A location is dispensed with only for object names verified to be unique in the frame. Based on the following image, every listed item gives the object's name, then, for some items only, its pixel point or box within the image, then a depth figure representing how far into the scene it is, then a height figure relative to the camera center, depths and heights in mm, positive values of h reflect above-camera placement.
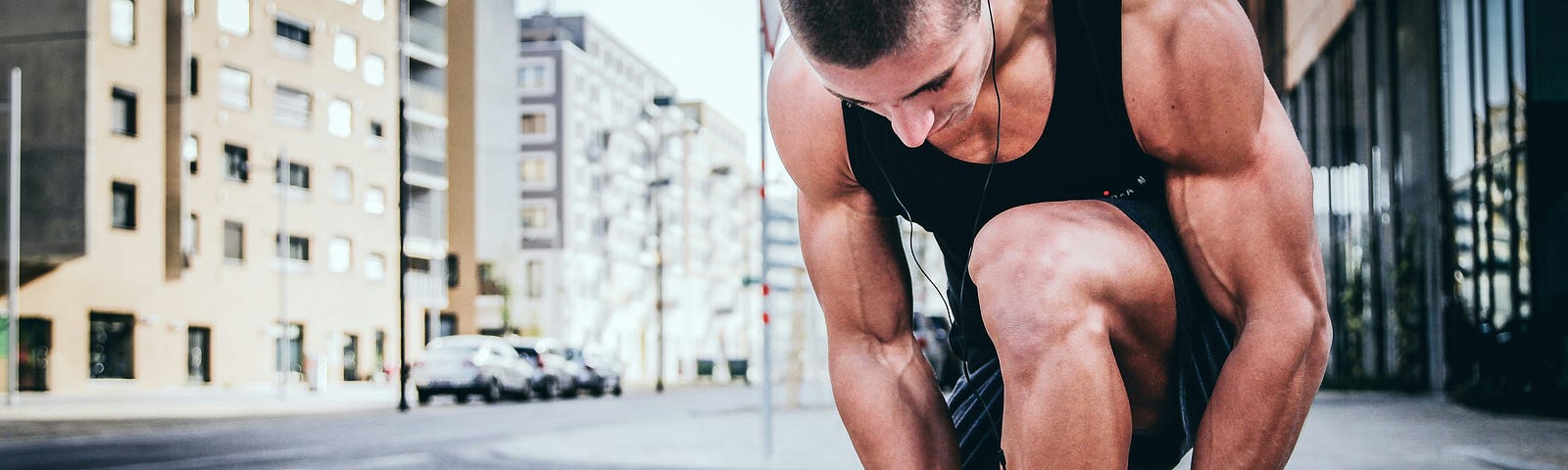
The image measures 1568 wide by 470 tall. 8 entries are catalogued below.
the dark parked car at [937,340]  18170 -1023
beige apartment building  31453 +2111
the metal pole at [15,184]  25284 +1687
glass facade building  14227 +726
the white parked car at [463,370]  26484 -1735
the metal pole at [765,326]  9047 -405
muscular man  1160 +45
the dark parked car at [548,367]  30297 -1997
